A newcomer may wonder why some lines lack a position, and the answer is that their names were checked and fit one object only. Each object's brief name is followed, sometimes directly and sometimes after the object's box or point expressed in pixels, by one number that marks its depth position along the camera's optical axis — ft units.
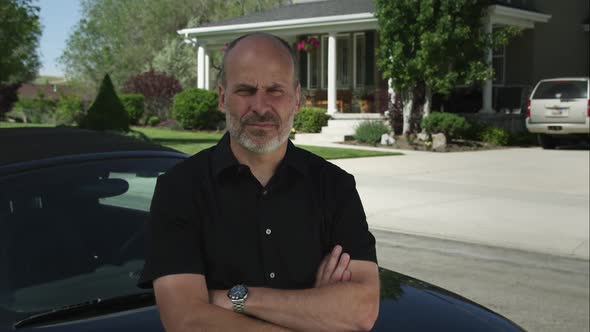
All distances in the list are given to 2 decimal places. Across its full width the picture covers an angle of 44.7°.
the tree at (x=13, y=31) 59.93
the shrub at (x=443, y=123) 67.77
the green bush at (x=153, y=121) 95.96
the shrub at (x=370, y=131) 68.69
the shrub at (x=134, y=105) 98.07
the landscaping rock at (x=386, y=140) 68.69
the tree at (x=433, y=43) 66.18
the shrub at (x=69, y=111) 88.90
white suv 65.16
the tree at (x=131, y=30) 165.27
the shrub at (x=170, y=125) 88.22
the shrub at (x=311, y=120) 76.38
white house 78.84
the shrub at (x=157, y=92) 101.86
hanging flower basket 85.56
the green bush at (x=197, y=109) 84.33
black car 8.40
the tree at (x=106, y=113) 58.13
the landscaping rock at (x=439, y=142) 65.77
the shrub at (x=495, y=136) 71.61
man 6.90
